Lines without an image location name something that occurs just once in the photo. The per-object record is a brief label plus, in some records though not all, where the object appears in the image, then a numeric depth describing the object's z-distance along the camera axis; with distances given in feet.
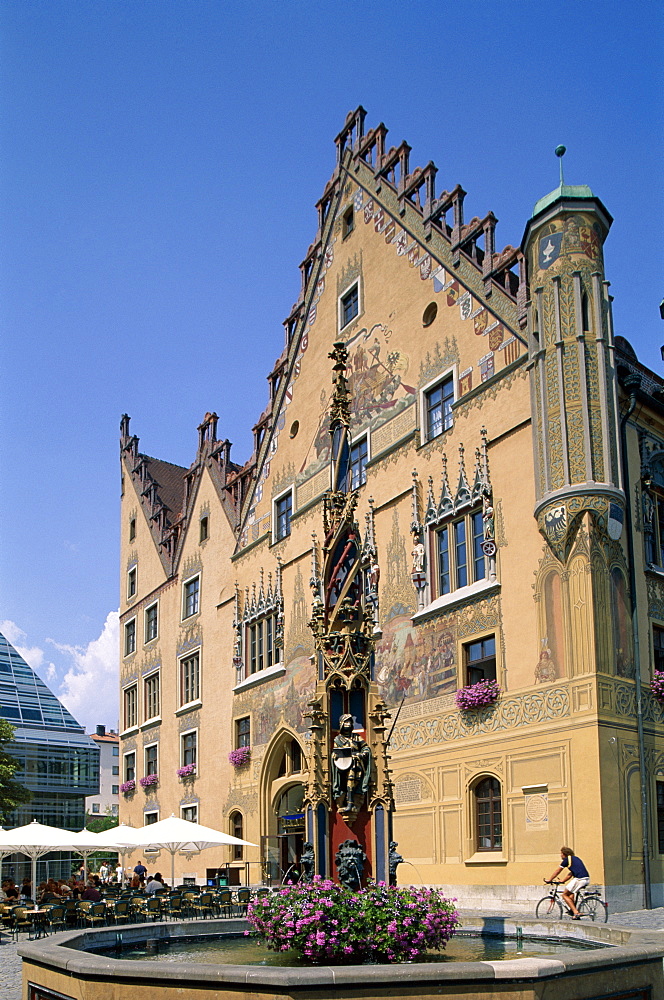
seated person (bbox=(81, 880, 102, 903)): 72.90
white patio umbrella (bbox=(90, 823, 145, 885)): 80.69
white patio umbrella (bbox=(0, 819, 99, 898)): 76.72
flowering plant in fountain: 28.94
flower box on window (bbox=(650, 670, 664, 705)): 65.26
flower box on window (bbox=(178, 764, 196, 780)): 117.50
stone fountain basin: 23.57
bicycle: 55.21
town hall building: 59.57
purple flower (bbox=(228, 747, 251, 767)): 104.78
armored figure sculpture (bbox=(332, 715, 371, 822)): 37.55
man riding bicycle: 54.54
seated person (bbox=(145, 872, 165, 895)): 79.42
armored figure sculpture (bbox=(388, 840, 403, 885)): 36.94
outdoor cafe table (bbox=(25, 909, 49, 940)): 63.67
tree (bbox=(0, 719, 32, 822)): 120.37
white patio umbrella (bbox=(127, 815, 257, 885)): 78.07
